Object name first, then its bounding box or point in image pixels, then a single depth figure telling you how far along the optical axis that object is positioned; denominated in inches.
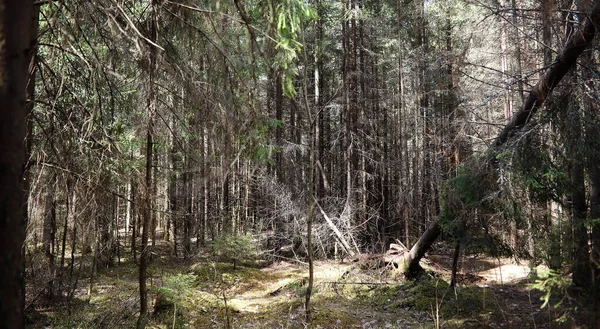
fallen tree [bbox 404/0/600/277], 195.2
